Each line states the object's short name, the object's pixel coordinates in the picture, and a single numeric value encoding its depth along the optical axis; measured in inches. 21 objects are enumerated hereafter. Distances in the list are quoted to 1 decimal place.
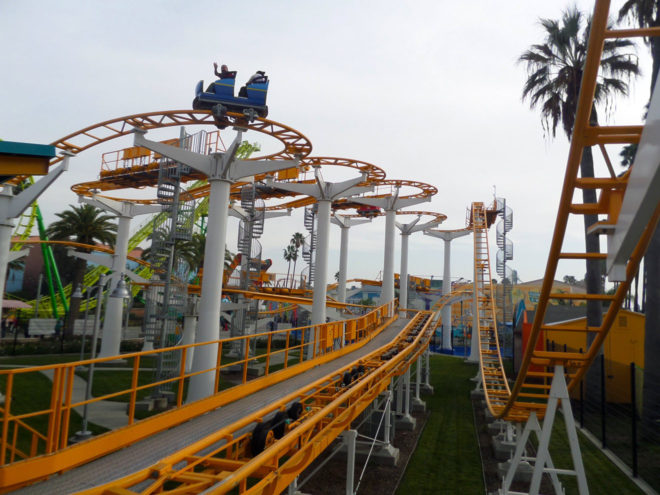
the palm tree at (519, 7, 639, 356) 772.0
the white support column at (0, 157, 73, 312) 519.2
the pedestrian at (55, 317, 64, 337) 1629.3
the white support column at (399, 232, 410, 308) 1383.2
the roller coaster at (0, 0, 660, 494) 181.6
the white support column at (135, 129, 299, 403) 633.6
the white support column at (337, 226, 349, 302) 1413.6
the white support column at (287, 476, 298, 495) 352.8
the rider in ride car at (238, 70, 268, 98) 633.0
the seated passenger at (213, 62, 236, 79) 640.4
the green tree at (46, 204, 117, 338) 1531.7
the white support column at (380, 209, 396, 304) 1160.8
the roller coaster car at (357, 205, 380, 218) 1358.3
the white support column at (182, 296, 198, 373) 917.2
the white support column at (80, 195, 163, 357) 1136.2
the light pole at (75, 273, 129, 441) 478.6
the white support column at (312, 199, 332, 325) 930.1
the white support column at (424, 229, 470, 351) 1743.4
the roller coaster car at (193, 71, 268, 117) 622.2
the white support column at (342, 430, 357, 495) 368.8
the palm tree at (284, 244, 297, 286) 3917.3
